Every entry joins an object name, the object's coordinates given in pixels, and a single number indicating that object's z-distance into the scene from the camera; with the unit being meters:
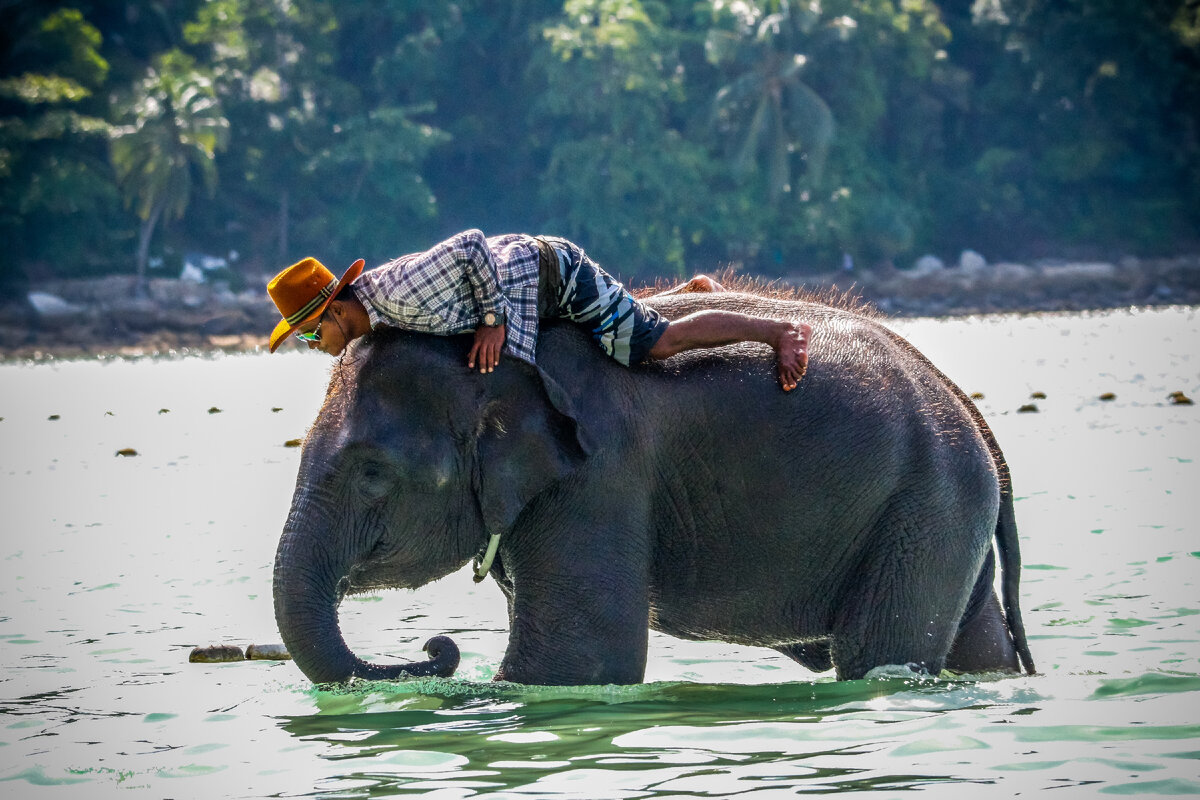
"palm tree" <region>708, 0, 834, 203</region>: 117.00
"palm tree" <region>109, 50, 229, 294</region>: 108.12
